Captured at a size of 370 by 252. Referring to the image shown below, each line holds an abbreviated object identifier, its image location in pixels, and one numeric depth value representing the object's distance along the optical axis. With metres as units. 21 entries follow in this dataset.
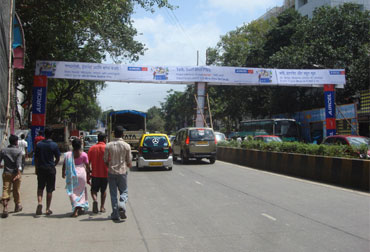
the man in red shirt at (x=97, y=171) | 7.23
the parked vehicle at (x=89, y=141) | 34.57
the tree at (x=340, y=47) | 31.62
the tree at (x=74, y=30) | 15.38
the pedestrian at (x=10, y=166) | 7.02
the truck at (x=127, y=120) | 24.38
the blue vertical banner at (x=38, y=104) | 19.77
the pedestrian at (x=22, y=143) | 14.42
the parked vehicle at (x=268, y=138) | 23.14
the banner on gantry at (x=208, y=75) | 22.50
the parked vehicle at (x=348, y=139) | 14.36
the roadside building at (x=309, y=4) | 46.31
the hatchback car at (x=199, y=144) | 18.27
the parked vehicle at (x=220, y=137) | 26.91
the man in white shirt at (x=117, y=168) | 6.70
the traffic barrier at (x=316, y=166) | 10.33
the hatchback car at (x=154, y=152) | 15.62
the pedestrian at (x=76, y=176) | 6.99
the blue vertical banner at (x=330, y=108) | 24.94
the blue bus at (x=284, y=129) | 34.03
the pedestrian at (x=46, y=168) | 7.11
